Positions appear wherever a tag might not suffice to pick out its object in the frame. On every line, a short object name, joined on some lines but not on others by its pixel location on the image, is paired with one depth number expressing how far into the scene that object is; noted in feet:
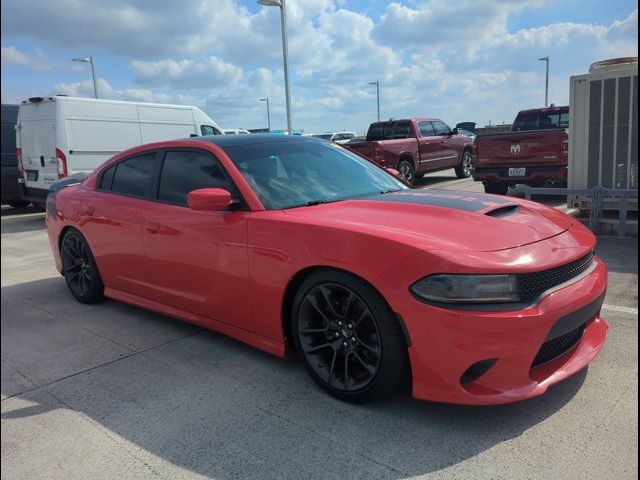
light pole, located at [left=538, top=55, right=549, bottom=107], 114.11
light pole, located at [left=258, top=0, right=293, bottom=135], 52.90
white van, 35.19
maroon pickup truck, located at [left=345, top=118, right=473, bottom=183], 43.01
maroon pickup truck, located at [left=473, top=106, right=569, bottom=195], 29.99
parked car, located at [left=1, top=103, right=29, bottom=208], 41.24
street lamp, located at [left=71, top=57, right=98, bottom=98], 74.45
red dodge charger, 7.82
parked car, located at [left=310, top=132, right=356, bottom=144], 107.77
